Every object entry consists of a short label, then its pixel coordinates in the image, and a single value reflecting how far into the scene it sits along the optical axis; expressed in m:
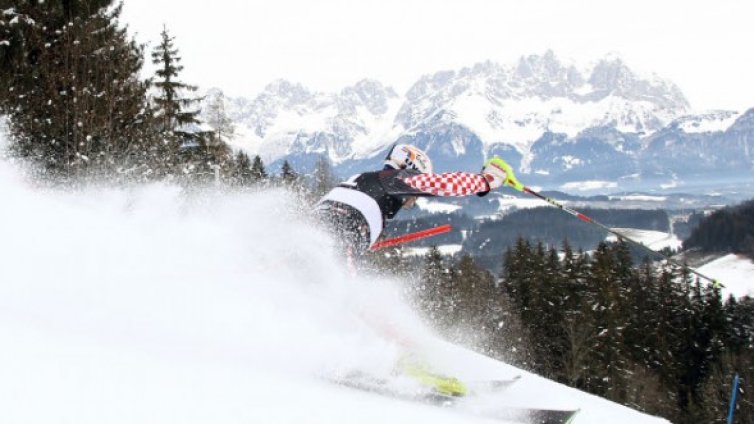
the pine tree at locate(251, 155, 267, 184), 44.88
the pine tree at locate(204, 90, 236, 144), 33.09
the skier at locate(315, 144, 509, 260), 6.12
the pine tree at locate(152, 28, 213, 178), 26.77
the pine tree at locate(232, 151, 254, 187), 41.18
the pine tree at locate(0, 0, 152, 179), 15.01
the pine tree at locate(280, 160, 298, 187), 44.16
